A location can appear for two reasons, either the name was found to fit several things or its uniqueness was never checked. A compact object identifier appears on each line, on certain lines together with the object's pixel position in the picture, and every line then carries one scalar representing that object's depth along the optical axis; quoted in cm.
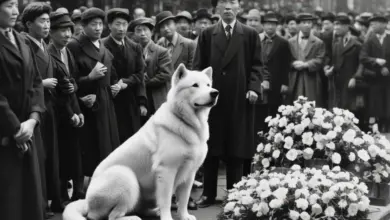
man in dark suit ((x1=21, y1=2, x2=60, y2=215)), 759
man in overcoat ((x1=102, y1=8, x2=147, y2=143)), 900
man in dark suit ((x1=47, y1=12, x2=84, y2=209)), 784
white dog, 597
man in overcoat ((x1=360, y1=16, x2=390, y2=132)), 1503
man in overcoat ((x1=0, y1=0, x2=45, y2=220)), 525
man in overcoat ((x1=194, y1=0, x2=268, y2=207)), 819
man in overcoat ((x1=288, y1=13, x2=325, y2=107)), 1373
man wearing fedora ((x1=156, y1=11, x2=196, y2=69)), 1042
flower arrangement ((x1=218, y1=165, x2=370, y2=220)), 600
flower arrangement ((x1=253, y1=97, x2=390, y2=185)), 775
